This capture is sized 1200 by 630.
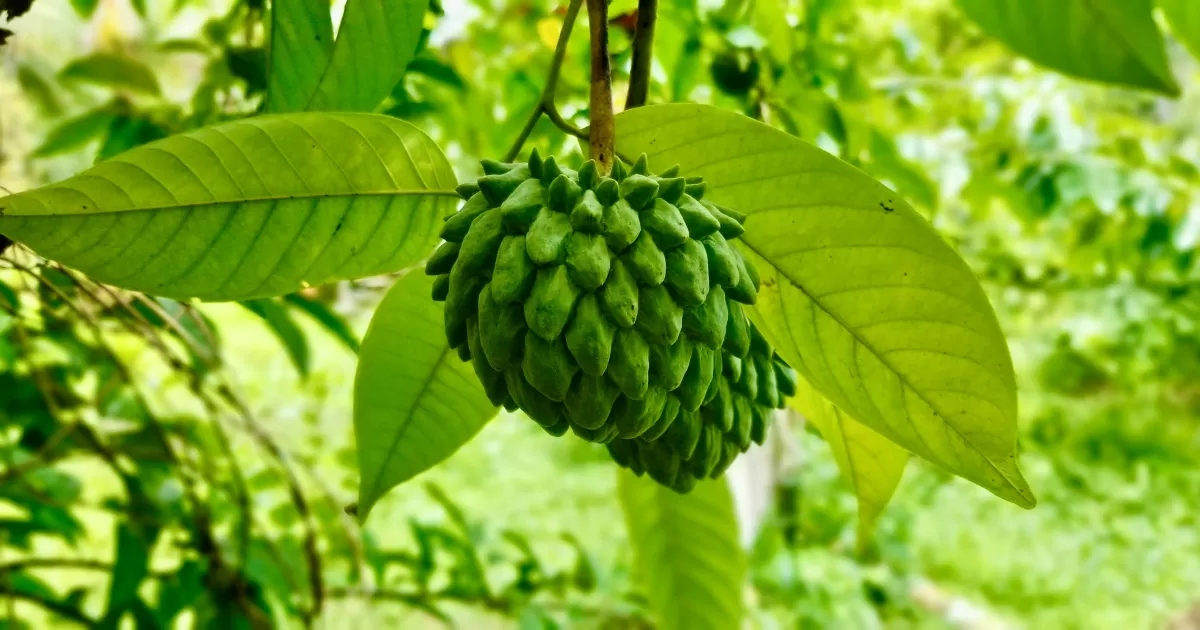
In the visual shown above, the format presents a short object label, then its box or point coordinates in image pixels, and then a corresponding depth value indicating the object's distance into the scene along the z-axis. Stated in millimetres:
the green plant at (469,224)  444
